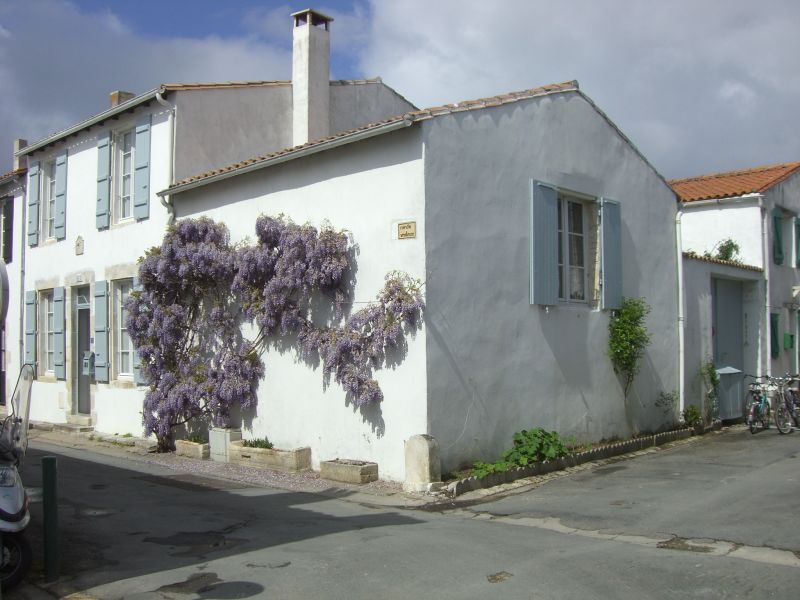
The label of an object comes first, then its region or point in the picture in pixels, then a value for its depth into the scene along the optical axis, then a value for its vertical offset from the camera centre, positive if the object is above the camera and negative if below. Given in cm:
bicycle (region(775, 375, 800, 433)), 1353 -119
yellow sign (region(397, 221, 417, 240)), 951 +137
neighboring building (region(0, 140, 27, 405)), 1839 +200
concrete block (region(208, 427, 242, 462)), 1175 -142
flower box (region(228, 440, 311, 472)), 1060 -157
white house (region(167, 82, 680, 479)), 955 +119
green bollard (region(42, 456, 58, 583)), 601 -139
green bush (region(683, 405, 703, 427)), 1372 -128
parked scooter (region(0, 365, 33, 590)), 570 -117
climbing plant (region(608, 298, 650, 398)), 1215 +7
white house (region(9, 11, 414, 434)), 1391 +307
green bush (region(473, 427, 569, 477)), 1000 -136
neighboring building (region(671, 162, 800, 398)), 1641 +223
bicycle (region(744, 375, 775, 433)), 1380 -115
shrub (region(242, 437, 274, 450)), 1142 -144
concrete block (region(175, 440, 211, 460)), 1210 -162
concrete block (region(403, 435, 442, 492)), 899 -138
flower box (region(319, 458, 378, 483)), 962 -156
